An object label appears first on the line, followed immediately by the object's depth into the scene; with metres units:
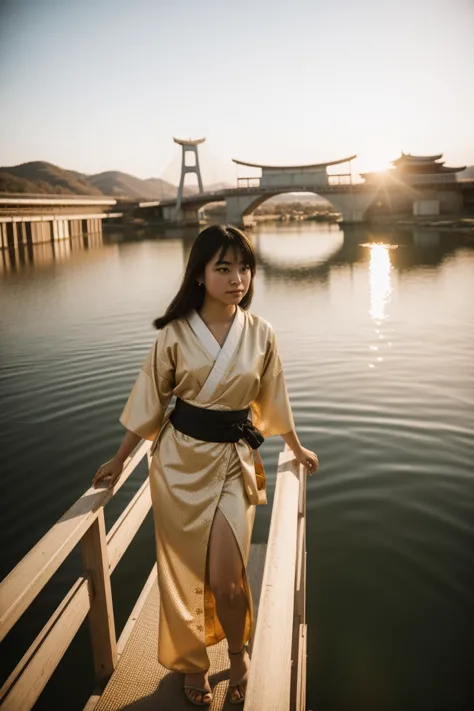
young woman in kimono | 1.54
